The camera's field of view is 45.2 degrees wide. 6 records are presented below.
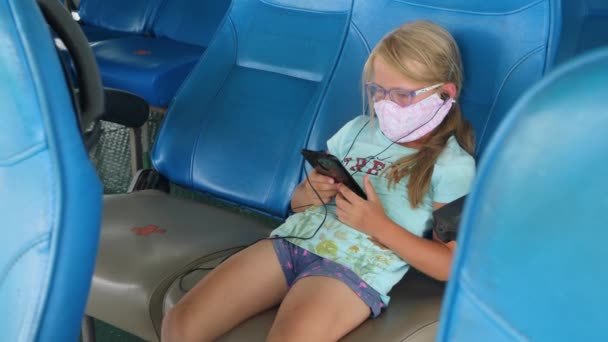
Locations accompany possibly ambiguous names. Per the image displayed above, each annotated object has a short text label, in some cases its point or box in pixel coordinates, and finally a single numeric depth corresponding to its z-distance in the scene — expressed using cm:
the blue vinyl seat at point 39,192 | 75
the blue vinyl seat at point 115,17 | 350
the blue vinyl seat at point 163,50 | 279
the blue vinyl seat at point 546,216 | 49
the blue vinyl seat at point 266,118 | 147
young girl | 132
